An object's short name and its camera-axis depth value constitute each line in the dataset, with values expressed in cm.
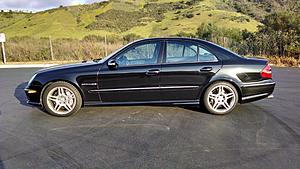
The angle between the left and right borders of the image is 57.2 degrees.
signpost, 1934
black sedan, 543
